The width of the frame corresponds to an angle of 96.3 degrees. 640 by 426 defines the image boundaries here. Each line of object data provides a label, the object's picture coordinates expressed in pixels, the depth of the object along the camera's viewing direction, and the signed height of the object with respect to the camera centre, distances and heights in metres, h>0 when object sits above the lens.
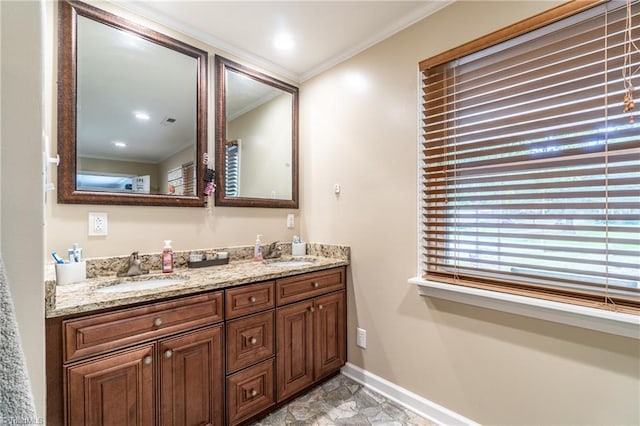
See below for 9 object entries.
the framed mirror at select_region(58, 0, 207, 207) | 1.52 +0.62
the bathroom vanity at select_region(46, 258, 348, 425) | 1.09 -0.64
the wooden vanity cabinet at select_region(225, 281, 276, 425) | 1.52 -0.76
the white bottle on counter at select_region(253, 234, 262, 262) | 2.17 -0.28
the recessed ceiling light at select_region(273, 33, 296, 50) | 1.99 +1.24
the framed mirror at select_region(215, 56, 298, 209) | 2.08 +0.61
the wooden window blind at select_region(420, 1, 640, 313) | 1.17 +0.25
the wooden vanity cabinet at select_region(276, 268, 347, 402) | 1.77 -0.79
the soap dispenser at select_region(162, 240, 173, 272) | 1.71 -0.26
